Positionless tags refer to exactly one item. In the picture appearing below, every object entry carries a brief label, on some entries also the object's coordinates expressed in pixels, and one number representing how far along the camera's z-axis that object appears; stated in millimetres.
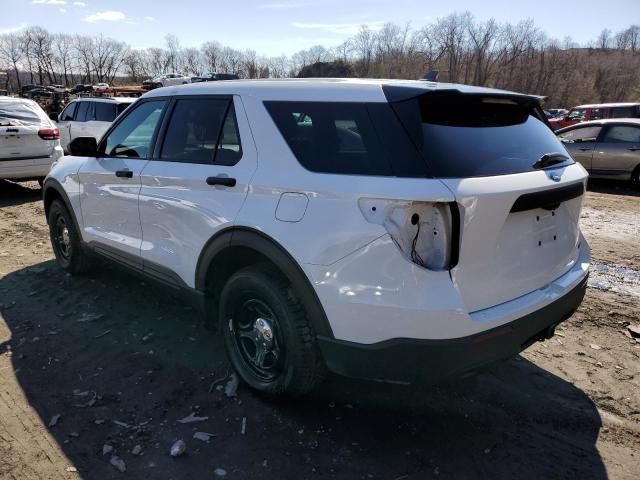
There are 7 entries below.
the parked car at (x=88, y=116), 12922
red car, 14387
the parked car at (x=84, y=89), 32431
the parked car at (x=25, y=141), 8375
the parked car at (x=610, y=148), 10438
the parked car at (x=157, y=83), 33812
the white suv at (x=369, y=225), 2098
